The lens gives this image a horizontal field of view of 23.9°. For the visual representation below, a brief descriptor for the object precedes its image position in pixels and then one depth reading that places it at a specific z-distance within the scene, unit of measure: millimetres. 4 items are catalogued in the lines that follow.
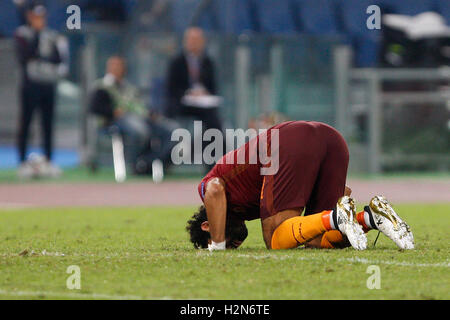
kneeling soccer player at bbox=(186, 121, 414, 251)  8414
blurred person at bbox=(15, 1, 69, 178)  19641
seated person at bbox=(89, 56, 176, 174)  19250
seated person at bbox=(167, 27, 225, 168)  18828
